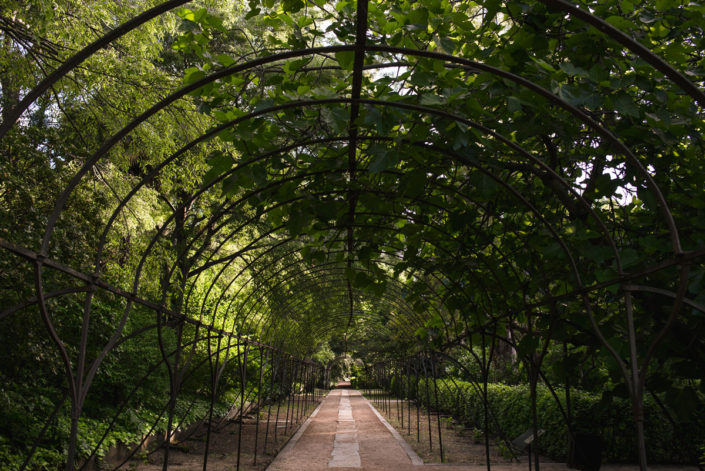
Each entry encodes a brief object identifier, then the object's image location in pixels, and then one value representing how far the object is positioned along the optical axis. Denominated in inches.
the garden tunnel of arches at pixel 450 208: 94.3
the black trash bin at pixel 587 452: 251.5
